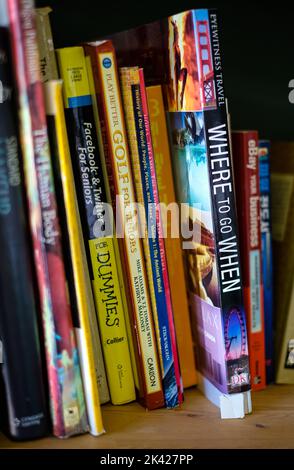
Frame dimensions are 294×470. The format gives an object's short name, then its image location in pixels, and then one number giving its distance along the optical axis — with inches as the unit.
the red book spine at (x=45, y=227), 24.2
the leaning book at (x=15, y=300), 25.2
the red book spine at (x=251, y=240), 30.7
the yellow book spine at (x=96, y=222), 28.1
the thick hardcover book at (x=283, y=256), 33.0
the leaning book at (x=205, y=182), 27.3
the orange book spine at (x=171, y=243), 30.9
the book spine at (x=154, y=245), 28.4
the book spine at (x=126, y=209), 27.6
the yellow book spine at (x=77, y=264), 25.3
